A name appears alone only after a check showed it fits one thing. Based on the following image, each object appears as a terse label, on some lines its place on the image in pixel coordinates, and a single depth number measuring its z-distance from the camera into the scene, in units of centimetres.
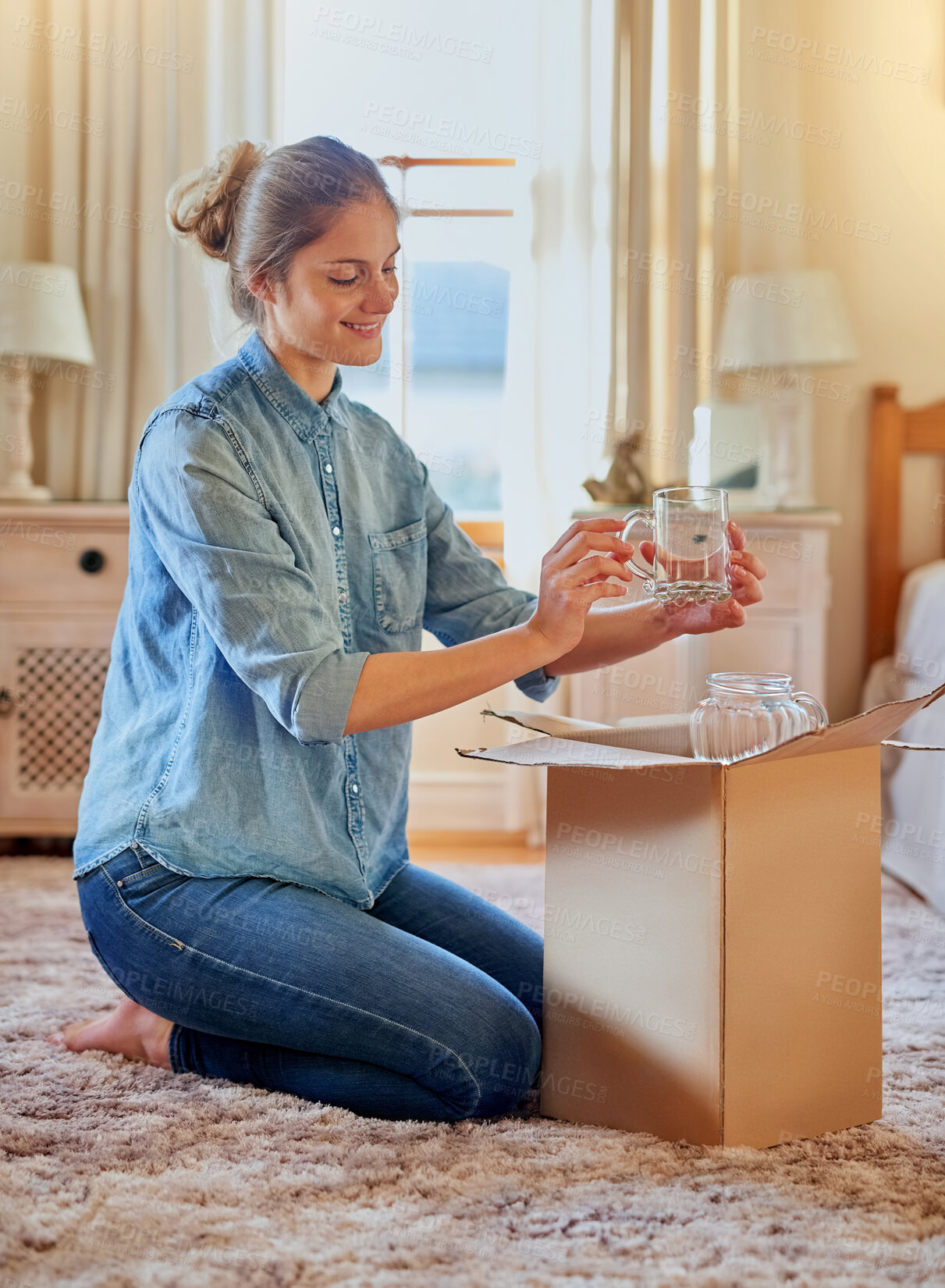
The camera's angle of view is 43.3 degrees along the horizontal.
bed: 227
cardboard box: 106
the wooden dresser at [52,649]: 255
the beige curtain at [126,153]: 274
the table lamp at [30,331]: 262
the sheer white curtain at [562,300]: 271
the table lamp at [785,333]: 269
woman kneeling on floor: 117
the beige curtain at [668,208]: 271
